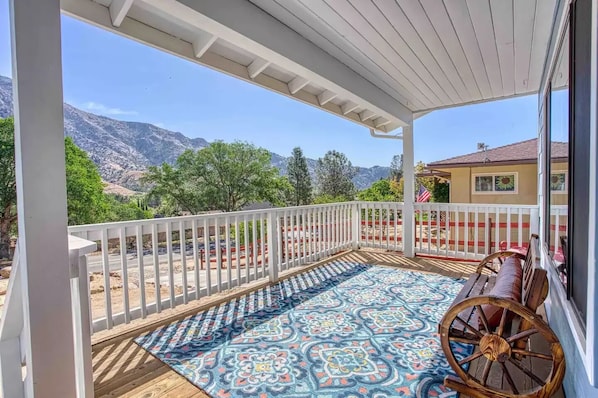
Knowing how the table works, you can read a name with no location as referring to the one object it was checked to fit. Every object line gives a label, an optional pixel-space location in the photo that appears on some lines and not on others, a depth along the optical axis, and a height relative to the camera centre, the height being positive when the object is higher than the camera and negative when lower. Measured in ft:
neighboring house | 26.68 +1.09
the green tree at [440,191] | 52.49 -0.44
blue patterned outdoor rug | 6.11 -3.84
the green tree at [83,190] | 35.29 +0.67
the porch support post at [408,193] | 17.15 -0.22
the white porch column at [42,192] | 4.00 +0.06
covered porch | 4.13 +1.06
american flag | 36.29 -0.78
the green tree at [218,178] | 55.42 +2.71
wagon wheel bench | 4.61 -2.51
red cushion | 5.40 -1.91
